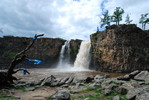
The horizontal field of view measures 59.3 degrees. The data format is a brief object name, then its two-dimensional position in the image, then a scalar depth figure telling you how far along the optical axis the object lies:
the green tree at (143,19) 45.73
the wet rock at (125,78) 11.00
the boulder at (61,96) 6.30
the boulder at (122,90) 7.07
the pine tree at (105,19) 49.75
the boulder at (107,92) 6.93
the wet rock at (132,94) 6.16
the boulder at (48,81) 10.65
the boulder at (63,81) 10.79
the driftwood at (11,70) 9.80
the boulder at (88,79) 11.19
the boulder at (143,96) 5.63
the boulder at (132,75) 11.20
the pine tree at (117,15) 46.16
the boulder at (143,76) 9.84
